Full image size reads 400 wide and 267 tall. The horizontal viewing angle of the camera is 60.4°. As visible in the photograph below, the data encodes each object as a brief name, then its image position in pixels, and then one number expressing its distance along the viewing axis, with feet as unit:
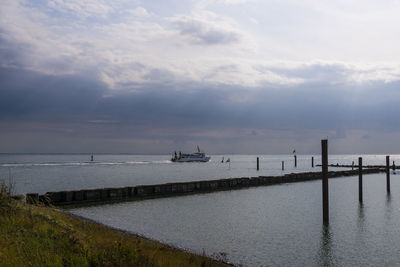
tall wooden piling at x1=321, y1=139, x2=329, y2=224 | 61.94
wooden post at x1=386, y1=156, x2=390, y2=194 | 114.25
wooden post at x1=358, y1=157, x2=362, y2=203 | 95.18
